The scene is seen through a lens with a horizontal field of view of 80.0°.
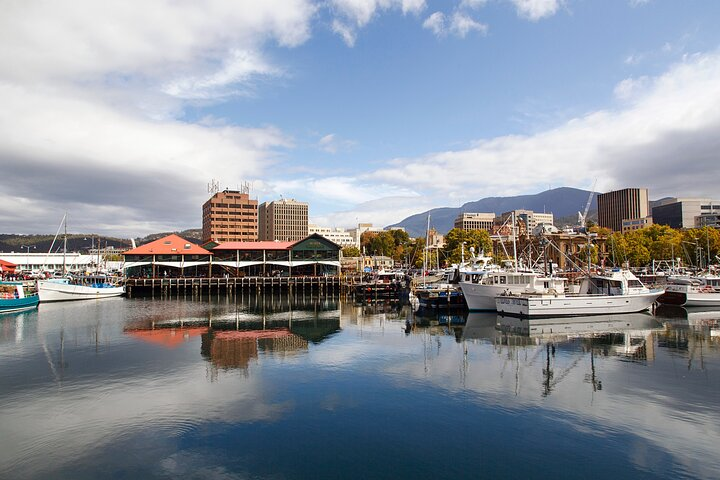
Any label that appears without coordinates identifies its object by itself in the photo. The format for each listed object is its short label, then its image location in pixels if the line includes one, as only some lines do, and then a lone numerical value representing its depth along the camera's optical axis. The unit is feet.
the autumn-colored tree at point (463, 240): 319.88
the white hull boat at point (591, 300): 132.87
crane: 166.95
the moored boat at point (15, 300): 159.02
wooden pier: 249.75
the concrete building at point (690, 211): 521.65
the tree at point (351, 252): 486.38
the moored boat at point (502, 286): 147.54
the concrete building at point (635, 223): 565.58
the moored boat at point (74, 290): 191.47
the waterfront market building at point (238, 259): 269.44
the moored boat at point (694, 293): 161.38
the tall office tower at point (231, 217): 529.86
